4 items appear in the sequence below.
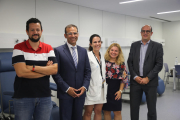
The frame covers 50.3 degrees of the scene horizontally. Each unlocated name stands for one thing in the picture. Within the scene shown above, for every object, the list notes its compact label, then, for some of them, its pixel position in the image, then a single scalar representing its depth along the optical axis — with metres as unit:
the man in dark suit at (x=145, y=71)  2.89
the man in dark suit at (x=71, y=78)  2.25
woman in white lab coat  2.63
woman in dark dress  2.82
